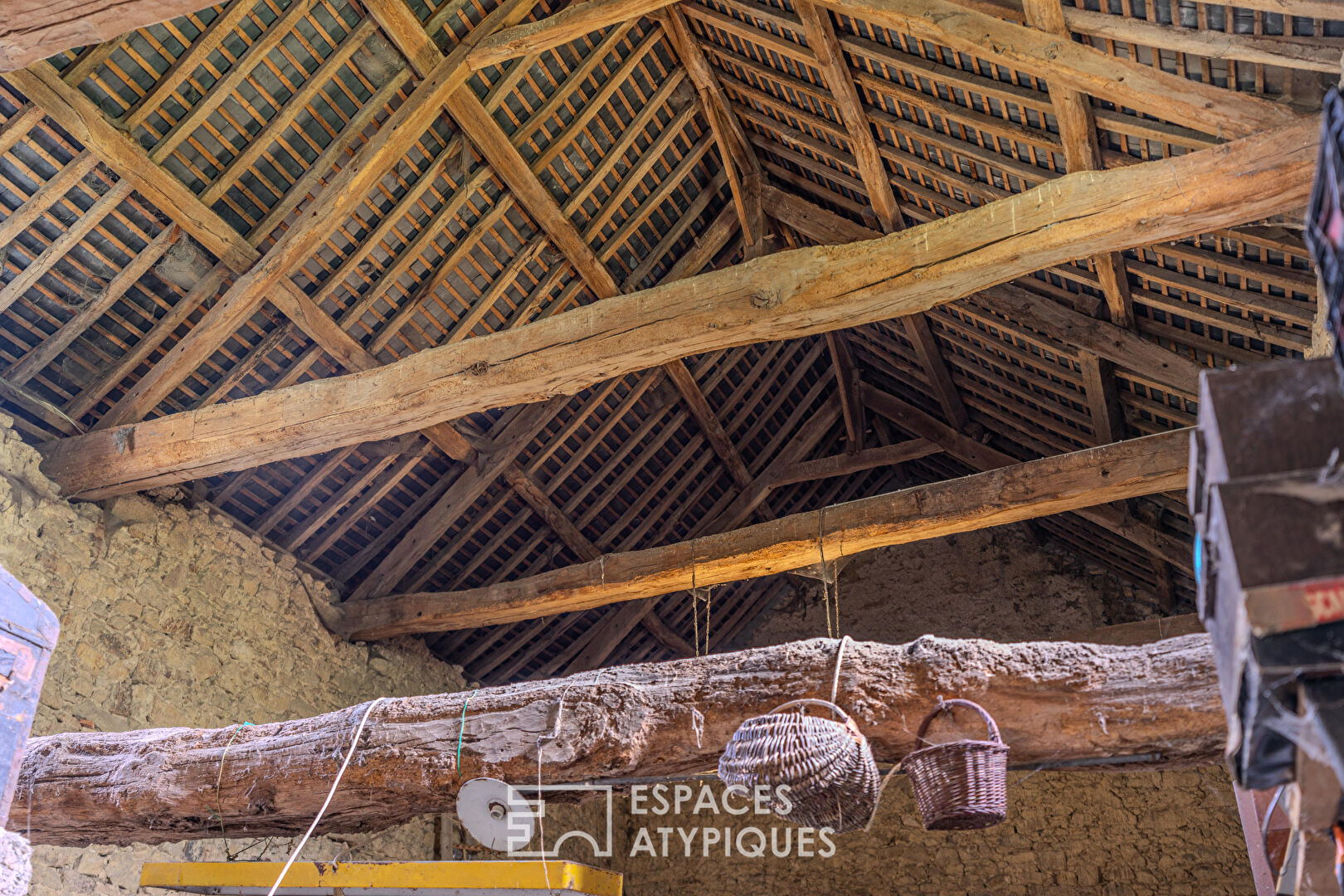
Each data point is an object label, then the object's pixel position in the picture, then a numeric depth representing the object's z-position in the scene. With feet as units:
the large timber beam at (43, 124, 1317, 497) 9.16
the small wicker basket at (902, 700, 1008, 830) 7.25
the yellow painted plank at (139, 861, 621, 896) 8.74
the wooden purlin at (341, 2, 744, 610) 14.69
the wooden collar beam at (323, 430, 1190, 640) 14.89
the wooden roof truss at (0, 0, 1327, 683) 11.99
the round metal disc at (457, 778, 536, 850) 8.66
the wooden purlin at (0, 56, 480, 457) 12.28
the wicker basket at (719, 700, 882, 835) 7.07
